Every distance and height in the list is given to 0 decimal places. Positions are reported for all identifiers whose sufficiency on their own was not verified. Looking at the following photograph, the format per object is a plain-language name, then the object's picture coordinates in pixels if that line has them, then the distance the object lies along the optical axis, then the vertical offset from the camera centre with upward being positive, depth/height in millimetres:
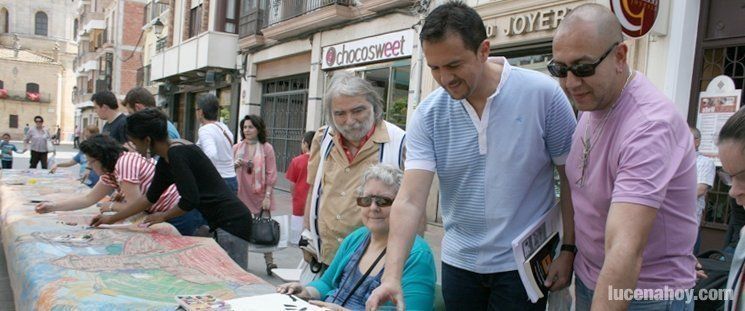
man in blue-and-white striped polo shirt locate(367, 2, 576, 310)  1829 -73
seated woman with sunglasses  2193 -536
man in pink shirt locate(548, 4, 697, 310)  1313 -41
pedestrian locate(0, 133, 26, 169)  12445 -976
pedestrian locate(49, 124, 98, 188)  6031 -704
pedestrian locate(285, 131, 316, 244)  5043 -570
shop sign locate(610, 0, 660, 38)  4929 +1308
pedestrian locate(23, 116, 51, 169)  12172 -700
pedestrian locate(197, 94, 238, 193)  5121 -136
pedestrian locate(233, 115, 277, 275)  5793 -428
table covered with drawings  2162 -707
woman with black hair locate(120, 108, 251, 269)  3109 -359
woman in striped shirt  3412 -437
